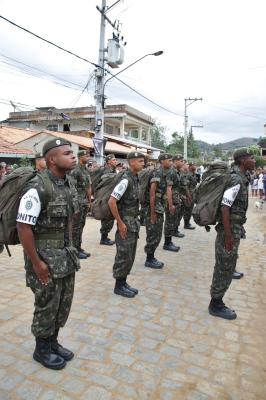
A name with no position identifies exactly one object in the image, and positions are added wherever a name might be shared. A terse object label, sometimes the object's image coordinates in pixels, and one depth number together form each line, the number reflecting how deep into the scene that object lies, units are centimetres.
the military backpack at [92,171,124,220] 434
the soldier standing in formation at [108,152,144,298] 410
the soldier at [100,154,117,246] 735
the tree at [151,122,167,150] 6910
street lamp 1266
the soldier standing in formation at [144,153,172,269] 554
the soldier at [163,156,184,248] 695
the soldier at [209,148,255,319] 360
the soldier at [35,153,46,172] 646
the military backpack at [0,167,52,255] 254
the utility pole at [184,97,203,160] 3152
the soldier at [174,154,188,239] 819
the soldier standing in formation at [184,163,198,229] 914
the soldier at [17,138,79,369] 246
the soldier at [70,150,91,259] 619
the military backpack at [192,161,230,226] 369
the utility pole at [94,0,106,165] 1243
